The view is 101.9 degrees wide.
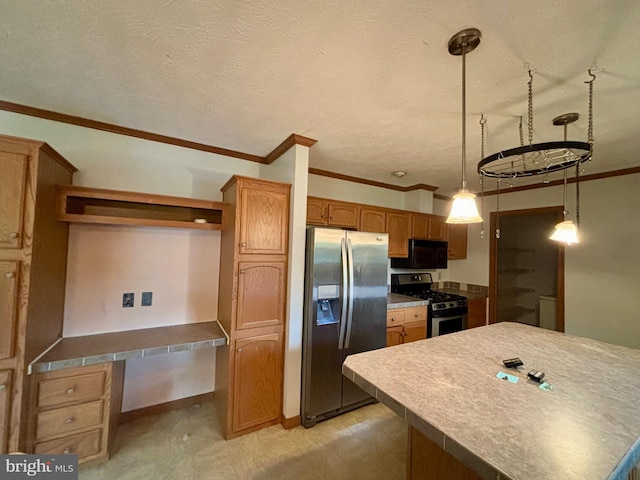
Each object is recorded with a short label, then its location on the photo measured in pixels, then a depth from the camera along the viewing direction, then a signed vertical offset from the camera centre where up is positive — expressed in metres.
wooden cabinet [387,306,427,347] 2.89 -0.86
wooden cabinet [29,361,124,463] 1.62 -1.12
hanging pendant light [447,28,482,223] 1.19 +0.32
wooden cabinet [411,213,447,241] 3.67 +0.36
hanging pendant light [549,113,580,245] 1.84 +0.19
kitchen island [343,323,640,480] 0.74 -0.58
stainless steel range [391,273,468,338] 3.23 -0.65
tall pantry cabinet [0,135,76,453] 1.49 -0.20
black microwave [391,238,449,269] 3.61 -0.06
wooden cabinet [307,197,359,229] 2.90 +0.41
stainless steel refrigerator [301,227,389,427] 2.26 -0.60
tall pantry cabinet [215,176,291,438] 2.07 -0.49
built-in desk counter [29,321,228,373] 1.66 -0.76
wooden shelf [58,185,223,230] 1.91 +0.28
